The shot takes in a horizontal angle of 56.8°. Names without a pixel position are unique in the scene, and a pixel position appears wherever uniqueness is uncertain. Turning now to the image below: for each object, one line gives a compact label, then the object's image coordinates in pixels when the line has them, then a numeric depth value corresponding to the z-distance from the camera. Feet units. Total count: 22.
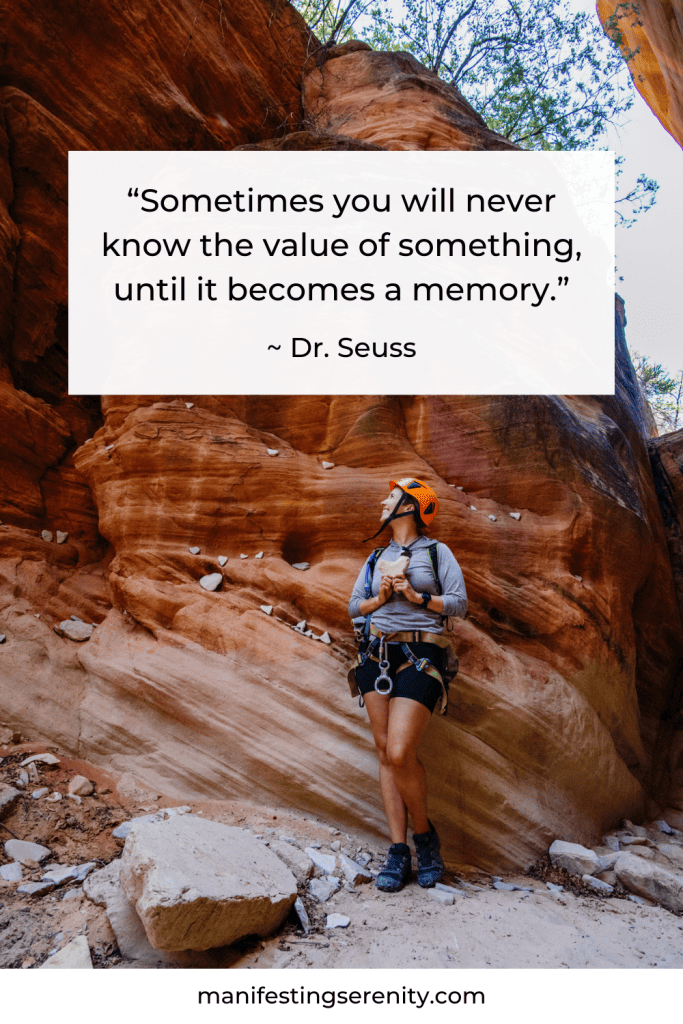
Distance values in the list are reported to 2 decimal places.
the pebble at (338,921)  10.31
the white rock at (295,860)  11.51
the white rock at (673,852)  15.61
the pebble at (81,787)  13.08
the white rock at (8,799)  12.03
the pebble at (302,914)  10.19
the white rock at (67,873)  10.75
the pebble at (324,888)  11.11
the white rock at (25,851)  11.21
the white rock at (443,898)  11.22
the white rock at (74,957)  9.00
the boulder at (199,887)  8.92
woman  11.93
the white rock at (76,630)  16.56
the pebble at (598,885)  13.56
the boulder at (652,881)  13.29
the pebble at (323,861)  11.89
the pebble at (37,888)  10.36
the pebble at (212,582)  16.25
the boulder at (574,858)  13.96
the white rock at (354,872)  11.81
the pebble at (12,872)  10.72
